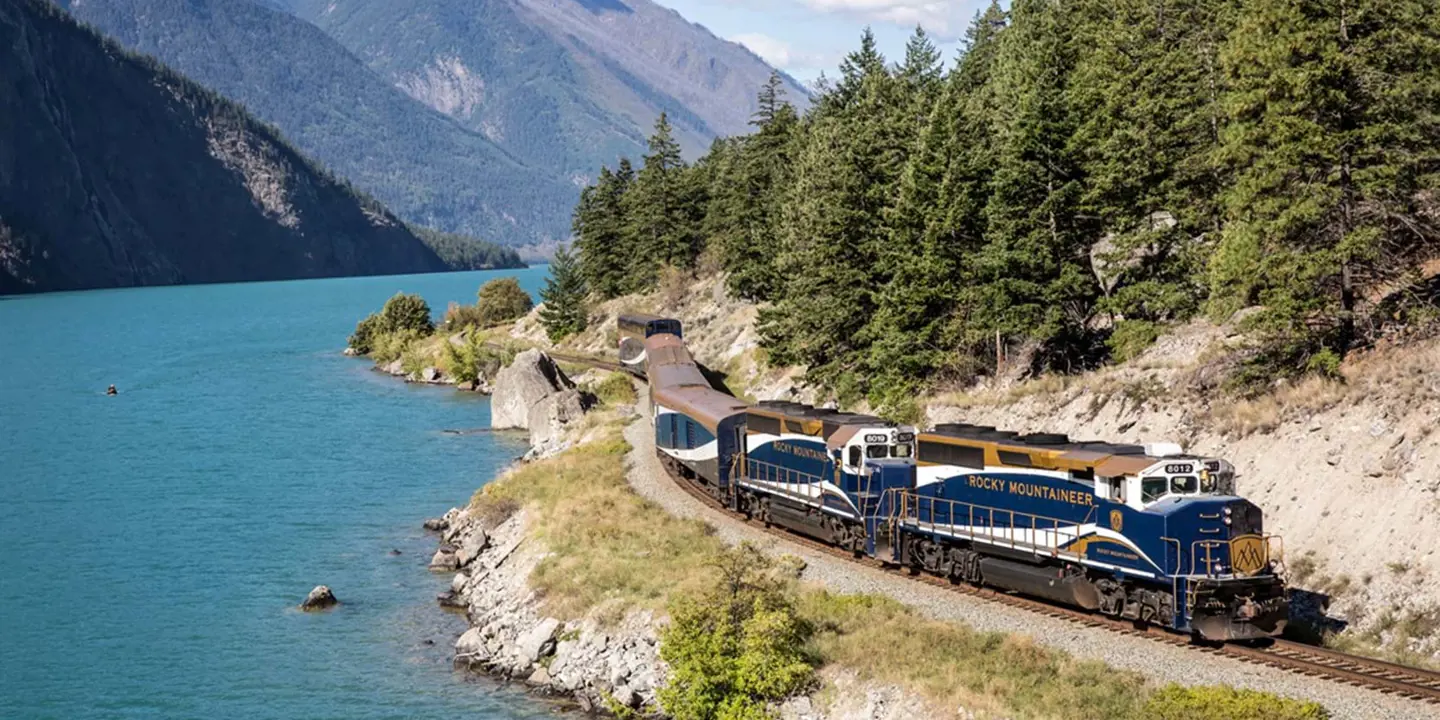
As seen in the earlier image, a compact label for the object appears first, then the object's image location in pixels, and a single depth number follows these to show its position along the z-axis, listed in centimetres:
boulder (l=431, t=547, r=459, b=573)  5088
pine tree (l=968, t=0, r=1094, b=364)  5022
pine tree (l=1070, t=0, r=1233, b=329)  4966
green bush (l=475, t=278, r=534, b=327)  15800
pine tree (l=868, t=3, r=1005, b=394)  5472
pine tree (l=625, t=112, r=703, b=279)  12556
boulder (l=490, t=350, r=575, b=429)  8838
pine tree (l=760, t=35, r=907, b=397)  6200
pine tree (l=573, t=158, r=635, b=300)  13700
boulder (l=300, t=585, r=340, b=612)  4562
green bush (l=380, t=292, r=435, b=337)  15125
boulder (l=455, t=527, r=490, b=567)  5108
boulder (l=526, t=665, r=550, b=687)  3612
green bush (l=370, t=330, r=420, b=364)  14362
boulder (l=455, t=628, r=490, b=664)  3863
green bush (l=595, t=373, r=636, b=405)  9188
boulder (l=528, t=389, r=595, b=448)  8050
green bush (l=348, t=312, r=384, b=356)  15750
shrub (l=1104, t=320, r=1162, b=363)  4925
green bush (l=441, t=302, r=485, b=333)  15462
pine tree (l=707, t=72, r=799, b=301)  9300
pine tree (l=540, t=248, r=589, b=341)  13175
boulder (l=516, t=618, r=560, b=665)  3725
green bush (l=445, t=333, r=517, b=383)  11962
